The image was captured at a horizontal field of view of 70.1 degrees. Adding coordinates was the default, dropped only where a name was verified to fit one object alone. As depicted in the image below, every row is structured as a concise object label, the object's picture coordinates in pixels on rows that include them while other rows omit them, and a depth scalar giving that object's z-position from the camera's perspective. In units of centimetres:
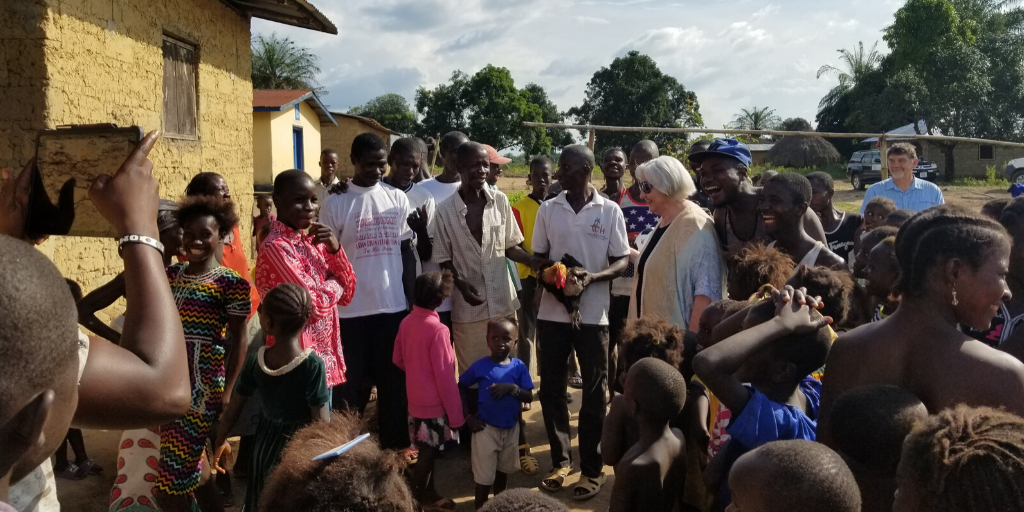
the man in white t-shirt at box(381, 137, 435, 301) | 495
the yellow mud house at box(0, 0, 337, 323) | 548
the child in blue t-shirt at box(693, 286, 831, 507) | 246
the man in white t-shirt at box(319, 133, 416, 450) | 443
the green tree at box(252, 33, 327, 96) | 3759
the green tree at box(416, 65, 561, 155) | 4734
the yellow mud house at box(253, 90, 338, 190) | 2031
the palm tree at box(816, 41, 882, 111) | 4162
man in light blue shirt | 620
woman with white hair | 378
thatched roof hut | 3672
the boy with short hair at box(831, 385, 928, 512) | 195
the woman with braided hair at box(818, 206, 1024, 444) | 203
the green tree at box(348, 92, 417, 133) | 5316
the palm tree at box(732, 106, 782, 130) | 5781
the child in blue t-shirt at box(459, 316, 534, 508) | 407
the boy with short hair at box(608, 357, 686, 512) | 271
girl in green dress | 303
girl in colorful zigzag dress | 310
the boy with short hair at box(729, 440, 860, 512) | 174
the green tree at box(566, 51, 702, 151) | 4341
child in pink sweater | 411
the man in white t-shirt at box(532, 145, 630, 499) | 445
